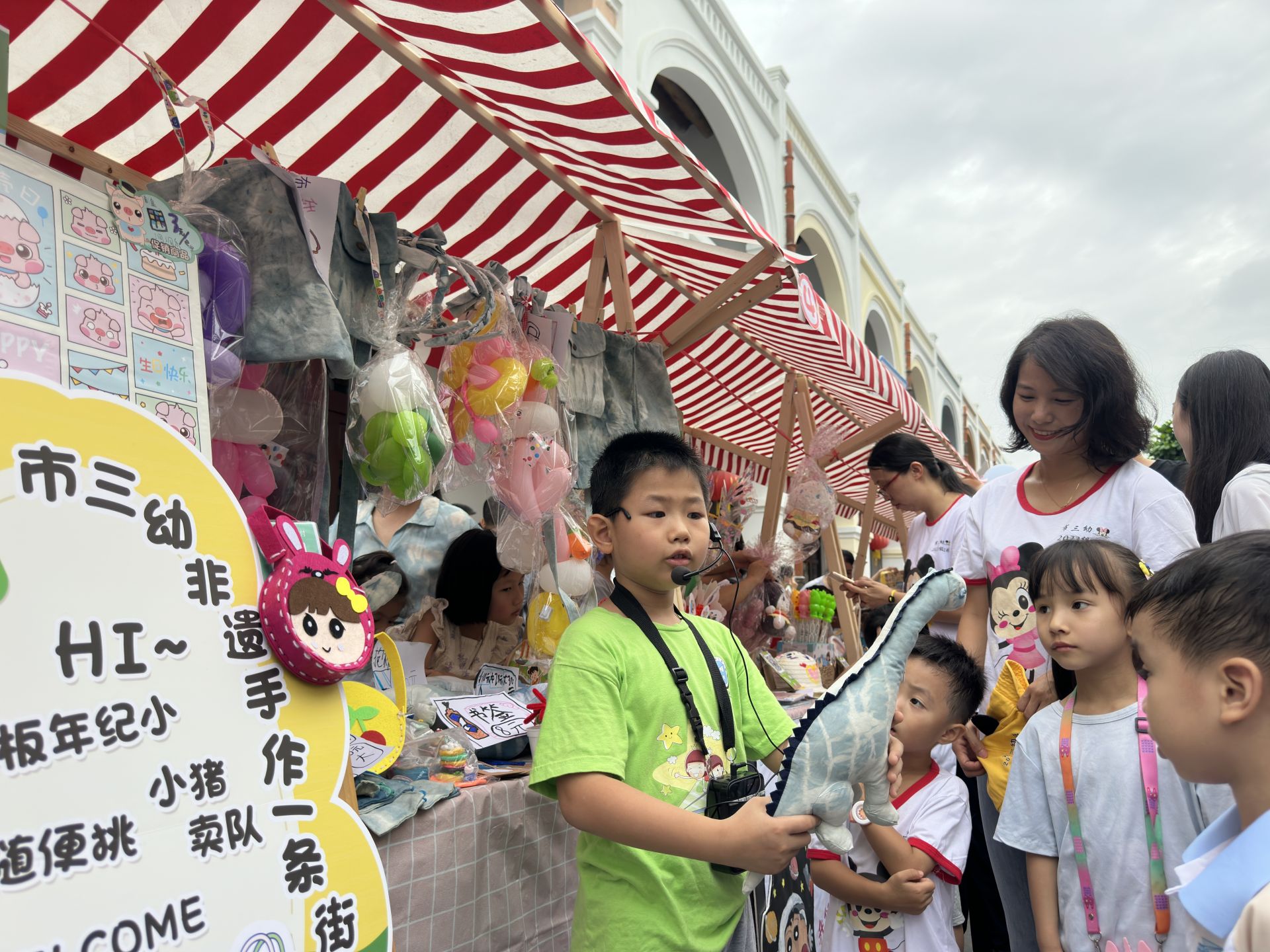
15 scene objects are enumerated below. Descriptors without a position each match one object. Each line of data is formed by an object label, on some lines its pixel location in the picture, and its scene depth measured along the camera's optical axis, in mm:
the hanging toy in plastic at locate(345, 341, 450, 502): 1929
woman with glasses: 3594
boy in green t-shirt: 1312
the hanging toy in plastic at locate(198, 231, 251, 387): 1657
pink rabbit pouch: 1278
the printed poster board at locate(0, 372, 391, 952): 995
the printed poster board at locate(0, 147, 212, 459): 1237
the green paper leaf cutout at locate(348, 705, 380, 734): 1848
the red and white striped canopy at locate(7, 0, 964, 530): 2217
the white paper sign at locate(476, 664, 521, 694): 2688
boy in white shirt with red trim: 1925
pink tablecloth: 1748
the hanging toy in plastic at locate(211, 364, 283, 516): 1796
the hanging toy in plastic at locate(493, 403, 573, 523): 2447
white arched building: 8137
